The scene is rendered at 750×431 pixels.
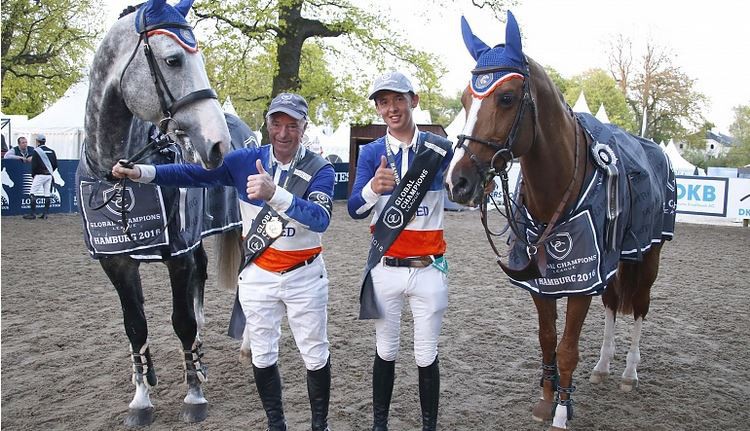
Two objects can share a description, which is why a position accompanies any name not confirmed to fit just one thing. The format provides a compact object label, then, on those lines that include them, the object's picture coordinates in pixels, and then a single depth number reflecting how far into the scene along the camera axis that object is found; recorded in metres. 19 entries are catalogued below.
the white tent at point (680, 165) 26.27
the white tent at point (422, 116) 22.32
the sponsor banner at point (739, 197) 13.99
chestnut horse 2.89
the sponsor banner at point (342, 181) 18.64
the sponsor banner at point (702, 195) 14.30
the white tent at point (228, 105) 15.94
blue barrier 12.75
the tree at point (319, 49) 13.88
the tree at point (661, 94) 38.81
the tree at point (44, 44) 16.12
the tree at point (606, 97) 44.47
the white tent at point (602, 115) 25.60
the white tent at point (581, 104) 25.70
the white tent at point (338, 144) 23.94
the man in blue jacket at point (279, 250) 2.96
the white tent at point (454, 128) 18.34
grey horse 2.76
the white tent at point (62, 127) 16.72
